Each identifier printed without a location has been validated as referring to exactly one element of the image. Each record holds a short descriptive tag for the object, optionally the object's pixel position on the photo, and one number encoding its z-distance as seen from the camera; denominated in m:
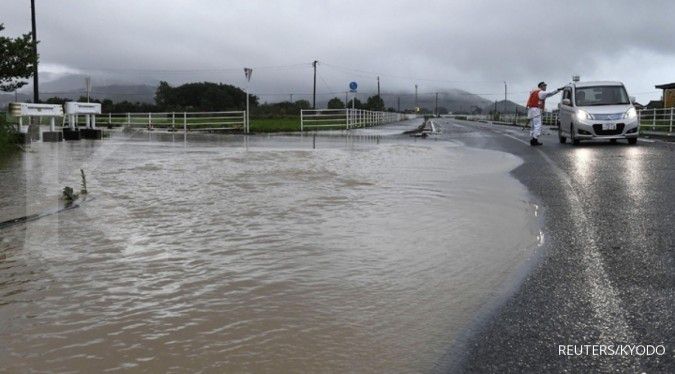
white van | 15.46
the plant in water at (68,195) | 7.00
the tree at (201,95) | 121.19
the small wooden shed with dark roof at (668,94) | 48.16
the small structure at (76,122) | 20.08
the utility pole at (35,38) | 26.73
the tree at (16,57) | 16.59
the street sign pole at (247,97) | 26.30
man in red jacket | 16.86
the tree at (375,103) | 101.24
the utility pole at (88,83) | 27.26
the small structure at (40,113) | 16.97
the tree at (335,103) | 95.57
